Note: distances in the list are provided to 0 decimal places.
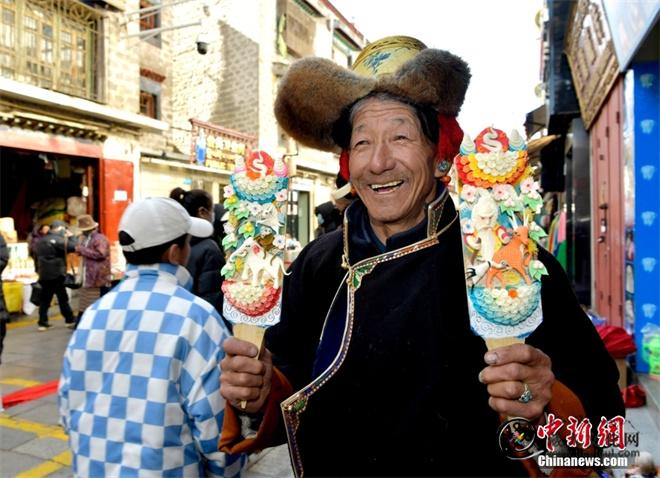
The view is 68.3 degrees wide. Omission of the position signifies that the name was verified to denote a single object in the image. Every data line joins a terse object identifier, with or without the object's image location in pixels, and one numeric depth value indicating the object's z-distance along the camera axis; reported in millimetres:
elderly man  1365
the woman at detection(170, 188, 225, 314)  3615
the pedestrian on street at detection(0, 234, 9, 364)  4694
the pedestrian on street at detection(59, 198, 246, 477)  1859
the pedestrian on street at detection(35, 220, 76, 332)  7648
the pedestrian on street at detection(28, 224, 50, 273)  9614
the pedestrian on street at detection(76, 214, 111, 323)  7102
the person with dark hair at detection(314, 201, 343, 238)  6244
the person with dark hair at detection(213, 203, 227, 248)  4193
